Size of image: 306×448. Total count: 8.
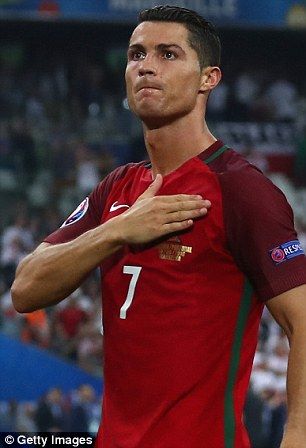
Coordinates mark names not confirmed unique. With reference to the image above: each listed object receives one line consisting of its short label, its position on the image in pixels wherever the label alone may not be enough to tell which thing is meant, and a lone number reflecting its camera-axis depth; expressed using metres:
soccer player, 5.49
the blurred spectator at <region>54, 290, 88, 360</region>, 21.94
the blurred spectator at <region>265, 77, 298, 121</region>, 33.22
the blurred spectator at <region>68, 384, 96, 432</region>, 17.27
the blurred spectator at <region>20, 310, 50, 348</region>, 21.50
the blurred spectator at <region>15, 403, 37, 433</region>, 17.09
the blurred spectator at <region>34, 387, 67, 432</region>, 17.39
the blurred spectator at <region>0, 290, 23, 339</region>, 21.64
